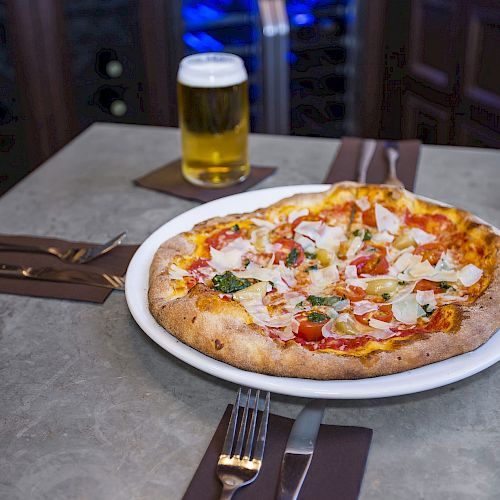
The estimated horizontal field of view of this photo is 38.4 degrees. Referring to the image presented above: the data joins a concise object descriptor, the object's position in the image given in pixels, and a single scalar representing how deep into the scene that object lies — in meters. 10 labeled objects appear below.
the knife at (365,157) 1.73
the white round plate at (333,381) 0.93
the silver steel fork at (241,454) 0.85
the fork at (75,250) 1.41
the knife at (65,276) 1.32
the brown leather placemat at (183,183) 1.74
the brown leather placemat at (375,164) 1.75
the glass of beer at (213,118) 1.69
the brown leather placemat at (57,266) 1.30
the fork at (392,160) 1.68
